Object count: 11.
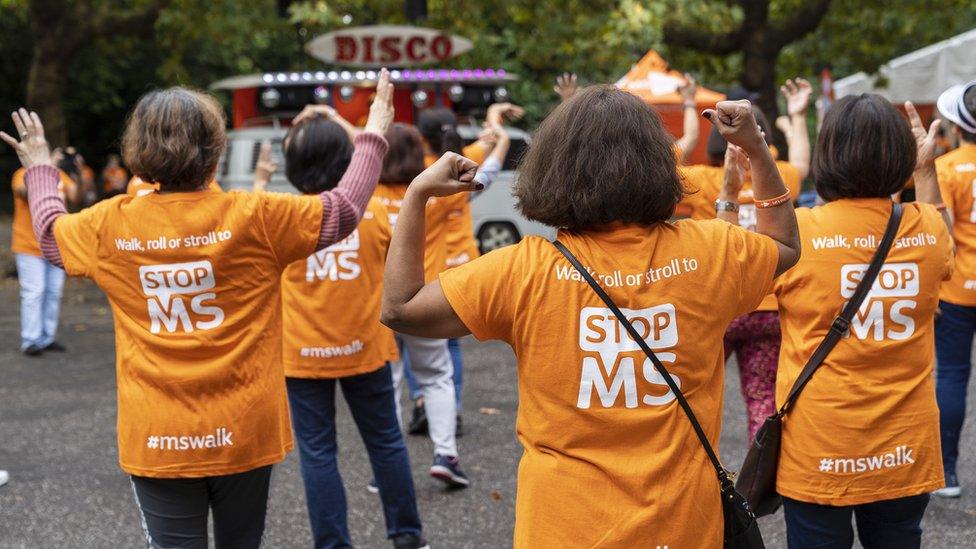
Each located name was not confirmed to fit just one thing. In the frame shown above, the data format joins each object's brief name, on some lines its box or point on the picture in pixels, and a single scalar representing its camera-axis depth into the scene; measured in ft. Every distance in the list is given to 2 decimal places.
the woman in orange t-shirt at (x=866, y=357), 10.10
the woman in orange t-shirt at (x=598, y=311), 7.24
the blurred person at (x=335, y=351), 13.78
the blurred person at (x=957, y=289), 15.19
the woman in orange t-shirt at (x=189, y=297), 9.84
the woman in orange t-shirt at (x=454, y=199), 18.89
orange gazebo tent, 39.45
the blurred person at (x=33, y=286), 30.71
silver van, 42.14
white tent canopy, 39.99
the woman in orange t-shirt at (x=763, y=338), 13.53
